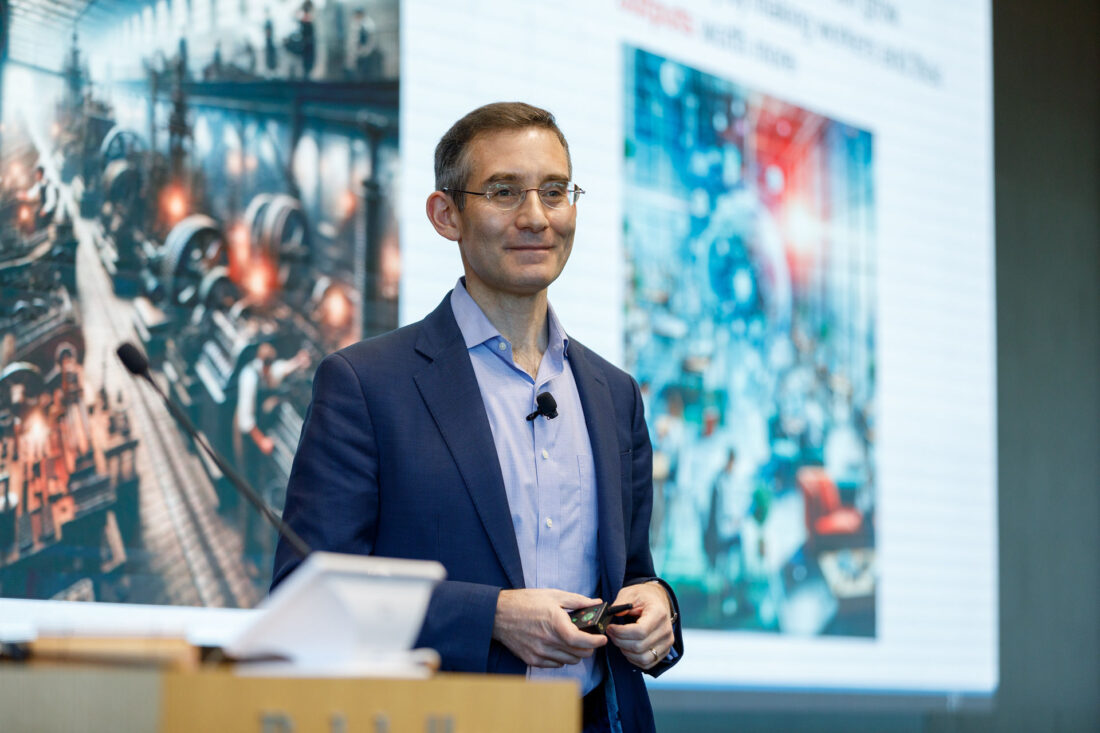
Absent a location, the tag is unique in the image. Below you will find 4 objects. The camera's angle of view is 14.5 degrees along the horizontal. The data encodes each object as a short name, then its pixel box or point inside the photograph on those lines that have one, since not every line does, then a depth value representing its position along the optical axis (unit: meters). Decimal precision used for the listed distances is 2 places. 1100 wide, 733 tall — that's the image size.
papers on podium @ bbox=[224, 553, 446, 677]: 4.30
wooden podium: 4.28
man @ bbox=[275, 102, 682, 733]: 4.86
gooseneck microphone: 4.55
